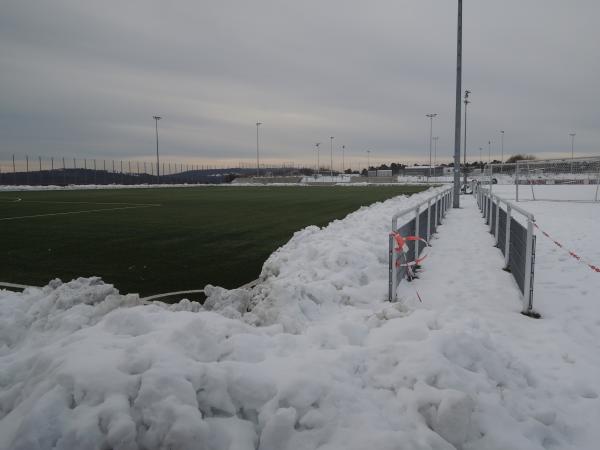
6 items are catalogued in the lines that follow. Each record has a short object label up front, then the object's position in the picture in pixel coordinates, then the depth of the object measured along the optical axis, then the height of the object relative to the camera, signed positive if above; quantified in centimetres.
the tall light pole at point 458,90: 1769 +355
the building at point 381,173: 11318 +138
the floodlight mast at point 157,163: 6674 +272
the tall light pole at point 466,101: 3306 +586
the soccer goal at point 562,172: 2266 +24
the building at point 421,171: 10068 +157
